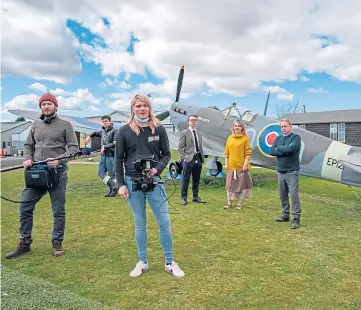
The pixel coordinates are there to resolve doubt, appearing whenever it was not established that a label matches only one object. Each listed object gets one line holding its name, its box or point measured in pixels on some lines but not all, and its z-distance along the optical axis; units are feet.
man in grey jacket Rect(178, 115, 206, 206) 23.48
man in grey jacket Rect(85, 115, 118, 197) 25.41
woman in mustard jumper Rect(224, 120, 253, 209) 22.06
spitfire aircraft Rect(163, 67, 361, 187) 24.16
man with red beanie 13.82
